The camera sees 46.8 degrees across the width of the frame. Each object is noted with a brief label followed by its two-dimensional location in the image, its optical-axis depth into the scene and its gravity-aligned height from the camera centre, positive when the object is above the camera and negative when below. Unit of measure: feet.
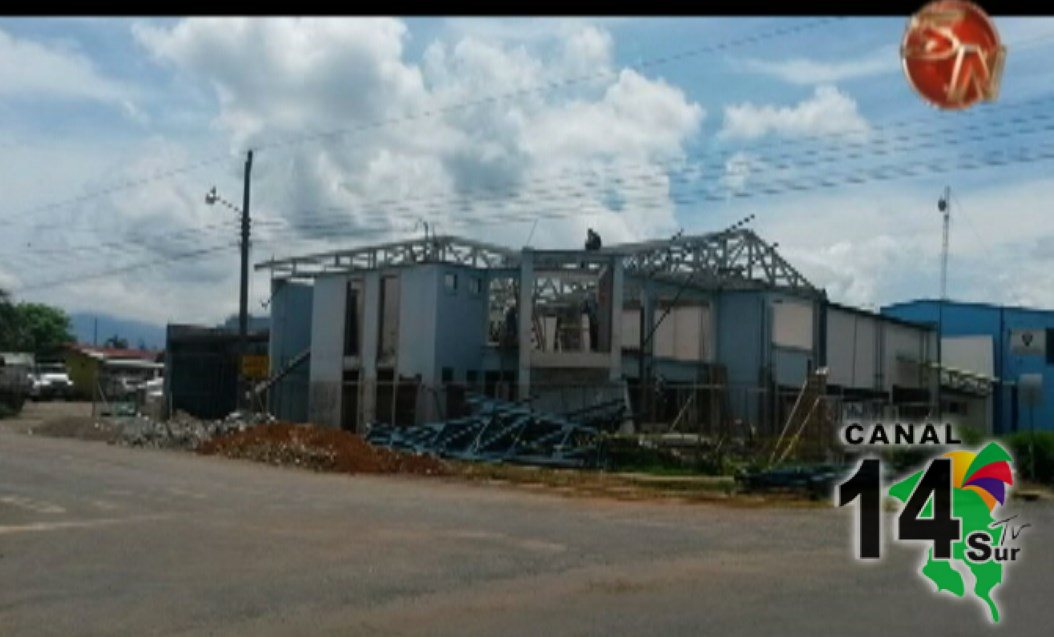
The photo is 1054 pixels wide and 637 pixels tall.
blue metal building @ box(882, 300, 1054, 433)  180.65 +9.68
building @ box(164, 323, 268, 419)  174.29 +1.51
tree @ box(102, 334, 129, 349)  436.23 +12.52
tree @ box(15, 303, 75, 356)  324.80 +13.15
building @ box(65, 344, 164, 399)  266.16 +2.06
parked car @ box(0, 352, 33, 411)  192.03 -2.03
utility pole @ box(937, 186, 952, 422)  167.94 +10.30
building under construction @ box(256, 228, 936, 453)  130.62 +6.52
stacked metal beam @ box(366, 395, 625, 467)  107.86 -4.49
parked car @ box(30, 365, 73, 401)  246.47 -2.34
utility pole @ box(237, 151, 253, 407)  145.28 +11.03
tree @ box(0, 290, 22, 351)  219.73 +9.01
